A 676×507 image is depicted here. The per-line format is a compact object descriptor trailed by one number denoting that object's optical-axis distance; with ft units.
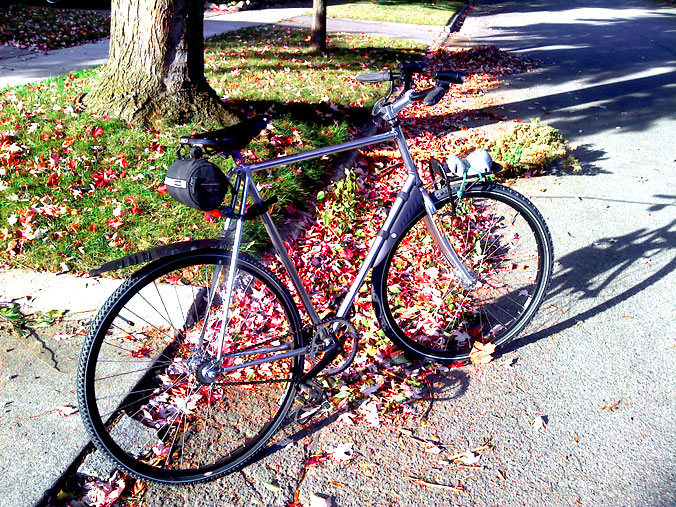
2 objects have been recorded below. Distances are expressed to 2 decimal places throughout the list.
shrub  18.57
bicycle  7.30
